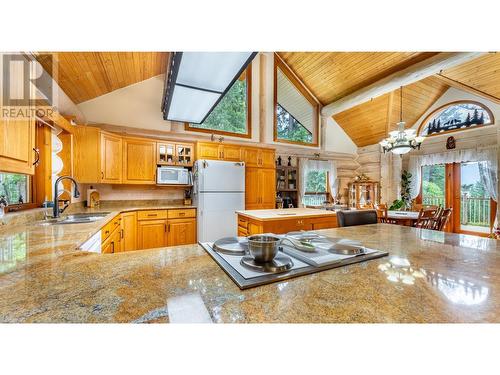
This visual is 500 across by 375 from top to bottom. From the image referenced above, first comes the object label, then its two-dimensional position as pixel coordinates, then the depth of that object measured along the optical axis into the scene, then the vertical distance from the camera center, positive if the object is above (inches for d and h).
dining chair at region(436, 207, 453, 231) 122.6 -15.9
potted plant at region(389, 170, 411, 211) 215.3 -5.7
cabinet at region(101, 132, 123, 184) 134.1 +18.4
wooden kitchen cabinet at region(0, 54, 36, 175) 56.2 +15.1
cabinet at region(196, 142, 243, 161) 160.9 +27.5
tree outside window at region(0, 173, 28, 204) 80.2 +0.0
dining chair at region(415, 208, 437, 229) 122.9 -16.0
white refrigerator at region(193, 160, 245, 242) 150.9 -5.7
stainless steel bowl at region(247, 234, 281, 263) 31.9 -9.0
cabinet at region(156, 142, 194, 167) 158.6 +25.1
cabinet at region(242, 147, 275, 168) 176.2 +25.5
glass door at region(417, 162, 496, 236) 185.3 -6.3
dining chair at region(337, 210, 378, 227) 78.3 -10.7
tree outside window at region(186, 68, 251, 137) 192.1 +67.4
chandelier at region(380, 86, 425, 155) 140.3 +31.2
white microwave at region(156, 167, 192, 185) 154.1 +8.5
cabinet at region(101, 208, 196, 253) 127.4 -26.1
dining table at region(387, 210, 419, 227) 140.1 -18.5
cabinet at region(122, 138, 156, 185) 146.8 +18.0
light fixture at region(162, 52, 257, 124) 76.2 +46.3
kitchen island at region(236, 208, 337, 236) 102.3 -16.6
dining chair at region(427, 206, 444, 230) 123.3 -18.0
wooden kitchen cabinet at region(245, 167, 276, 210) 176.1 +0.0
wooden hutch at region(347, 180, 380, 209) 236.8 -5.1
